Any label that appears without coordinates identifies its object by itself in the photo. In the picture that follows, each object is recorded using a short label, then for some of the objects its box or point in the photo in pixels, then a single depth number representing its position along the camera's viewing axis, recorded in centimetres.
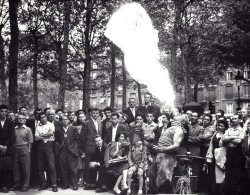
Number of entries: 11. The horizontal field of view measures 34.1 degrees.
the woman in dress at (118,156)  1045
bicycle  848
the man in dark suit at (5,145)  1044
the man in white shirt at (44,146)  1089
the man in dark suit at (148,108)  1164
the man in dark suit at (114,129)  1112
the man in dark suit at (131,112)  1212
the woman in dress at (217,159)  964
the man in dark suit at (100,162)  1072
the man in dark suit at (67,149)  1123
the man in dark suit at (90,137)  1115
